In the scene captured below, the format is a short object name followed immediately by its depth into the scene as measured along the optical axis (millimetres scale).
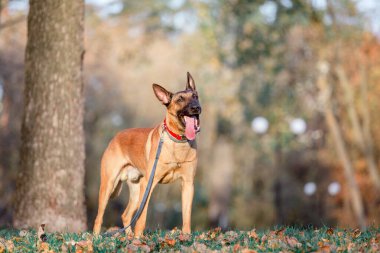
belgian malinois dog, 7441
